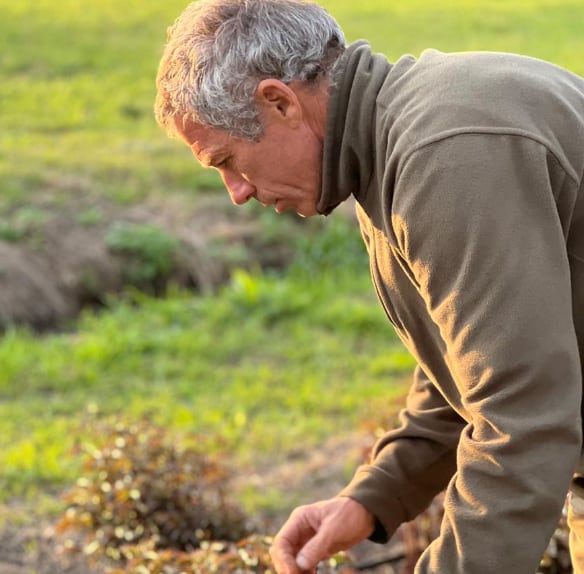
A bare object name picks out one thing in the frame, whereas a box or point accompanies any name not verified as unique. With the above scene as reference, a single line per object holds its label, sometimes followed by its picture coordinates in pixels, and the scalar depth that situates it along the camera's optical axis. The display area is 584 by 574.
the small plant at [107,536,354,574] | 2.86
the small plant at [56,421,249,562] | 3.69
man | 1.85
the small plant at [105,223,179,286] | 7.54
